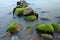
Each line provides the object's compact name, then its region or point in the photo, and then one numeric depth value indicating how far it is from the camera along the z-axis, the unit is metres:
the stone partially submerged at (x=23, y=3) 6.73
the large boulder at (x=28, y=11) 5.45
